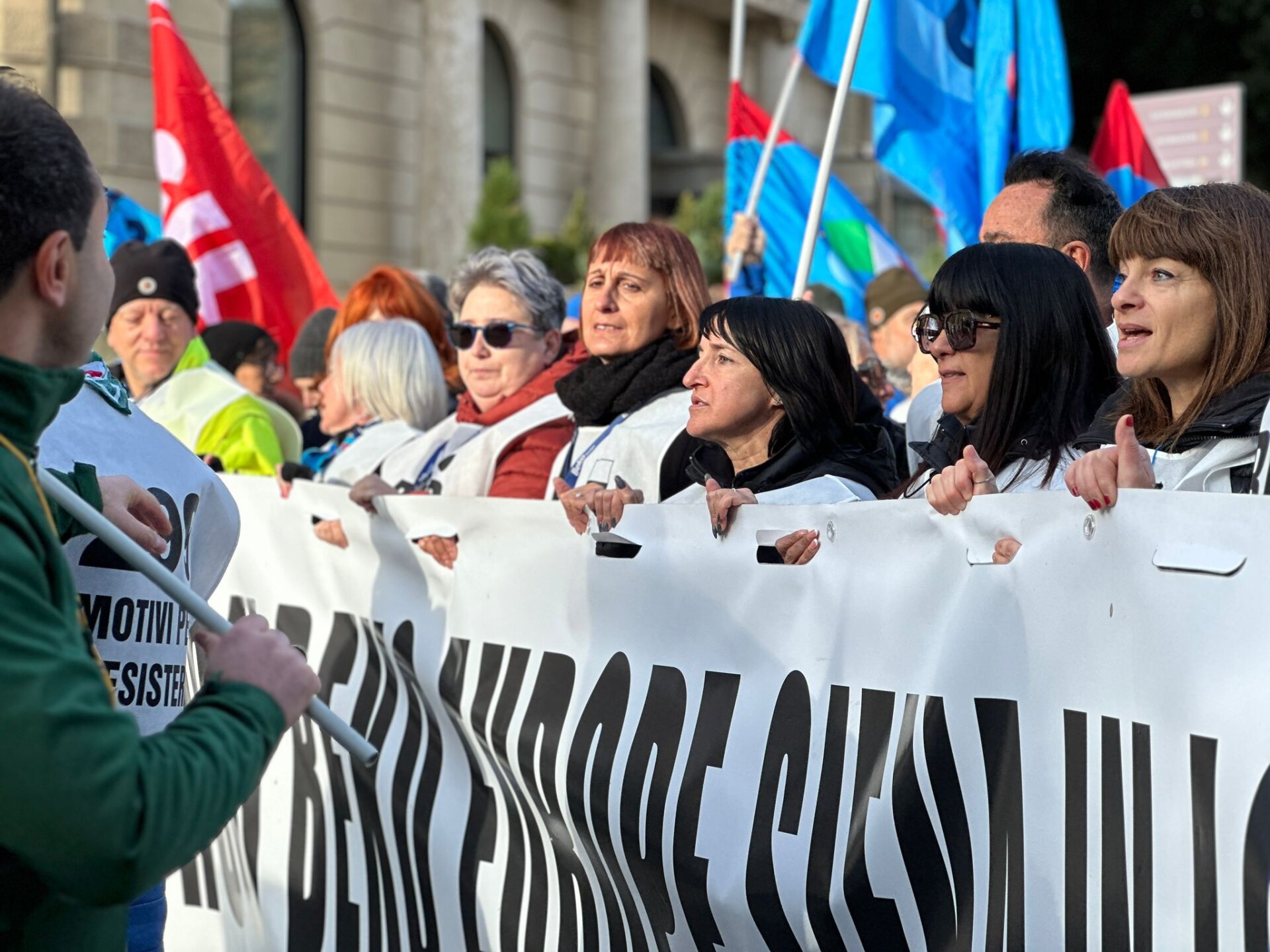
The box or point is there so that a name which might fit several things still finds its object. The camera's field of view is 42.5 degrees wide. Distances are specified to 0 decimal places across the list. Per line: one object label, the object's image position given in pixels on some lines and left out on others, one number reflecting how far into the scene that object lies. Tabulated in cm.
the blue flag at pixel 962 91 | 664
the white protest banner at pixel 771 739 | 222
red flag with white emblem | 743
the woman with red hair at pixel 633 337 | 429
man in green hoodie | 160
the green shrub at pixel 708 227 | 2073
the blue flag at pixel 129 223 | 803
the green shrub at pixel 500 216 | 1877
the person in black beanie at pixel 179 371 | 543
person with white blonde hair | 523
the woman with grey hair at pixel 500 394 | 460
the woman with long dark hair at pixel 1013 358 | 304
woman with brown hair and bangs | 255
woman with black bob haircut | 358
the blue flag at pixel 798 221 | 770
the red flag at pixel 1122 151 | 804
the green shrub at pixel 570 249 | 1945
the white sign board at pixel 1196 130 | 1986
